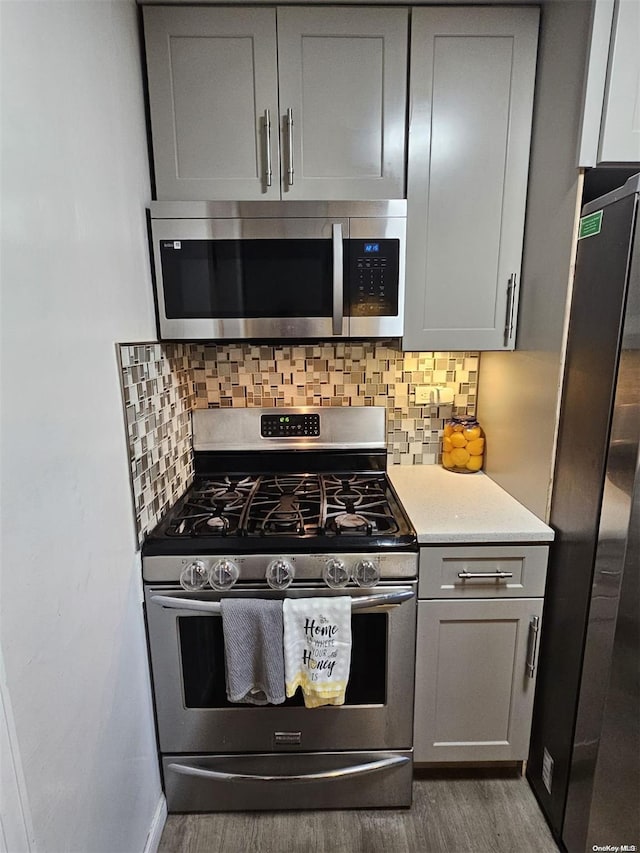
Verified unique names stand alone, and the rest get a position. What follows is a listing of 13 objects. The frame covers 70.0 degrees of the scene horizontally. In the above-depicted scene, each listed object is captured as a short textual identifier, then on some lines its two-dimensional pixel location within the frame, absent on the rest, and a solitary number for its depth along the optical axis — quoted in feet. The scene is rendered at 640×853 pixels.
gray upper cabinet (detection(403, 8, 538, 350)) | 4.57
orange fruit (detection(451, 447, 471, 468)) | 6.16
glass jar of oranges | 6.14
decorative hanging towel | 4.29
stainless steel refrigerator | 3.56
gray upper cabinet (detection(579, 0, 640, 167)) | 3.75
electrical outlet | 6.21
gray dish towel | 4.30
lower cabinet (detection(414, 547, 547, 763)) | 4.58
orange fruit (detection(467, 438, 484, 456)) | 6.13
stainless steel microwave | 4.74
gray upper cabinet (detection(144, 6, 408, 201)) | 4.49
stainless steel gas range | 4.40
